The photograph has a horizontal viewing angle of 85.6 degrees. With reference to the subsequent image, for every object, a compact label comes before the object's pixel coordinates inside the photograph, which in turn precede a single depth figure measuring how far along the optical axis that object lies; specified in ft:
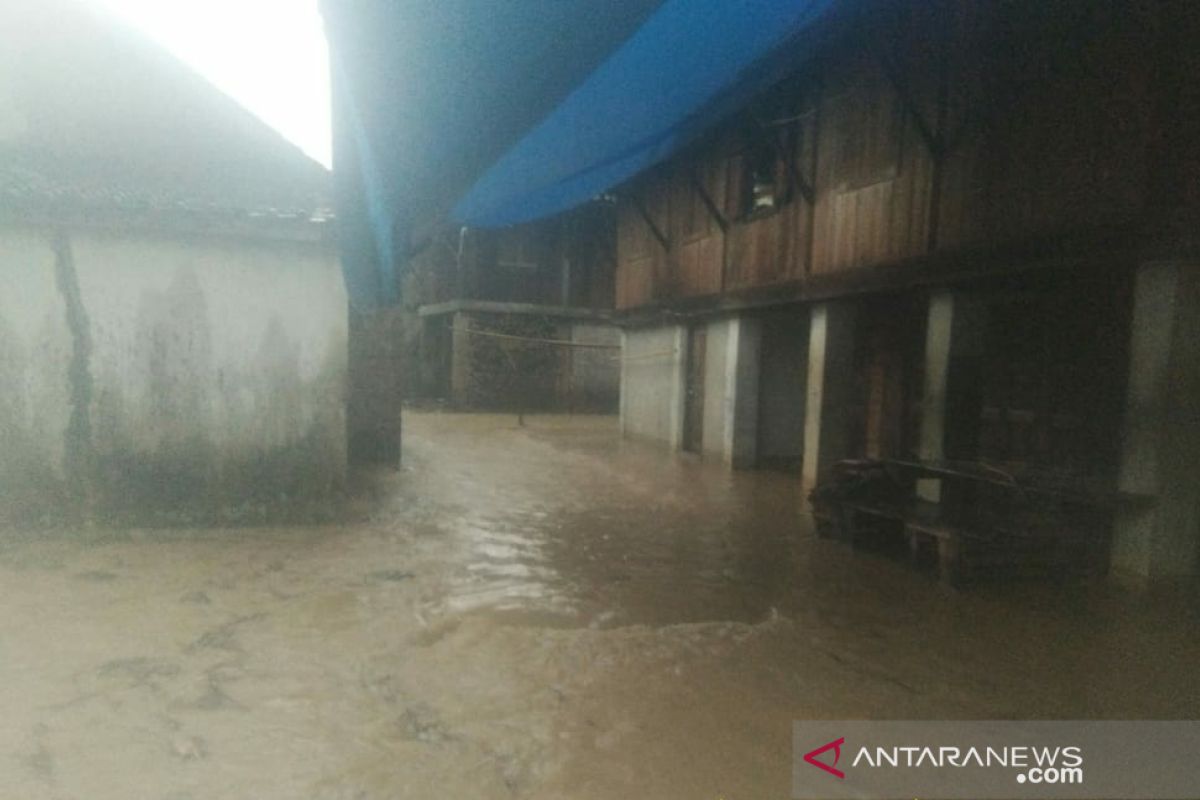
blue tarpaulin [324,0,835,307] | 10.66
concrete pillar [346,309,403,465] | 31.73
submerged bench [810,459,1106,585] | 17.15
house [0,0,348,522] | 19.65
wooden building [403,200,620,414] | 67.46
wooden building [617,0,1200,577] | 16.48
